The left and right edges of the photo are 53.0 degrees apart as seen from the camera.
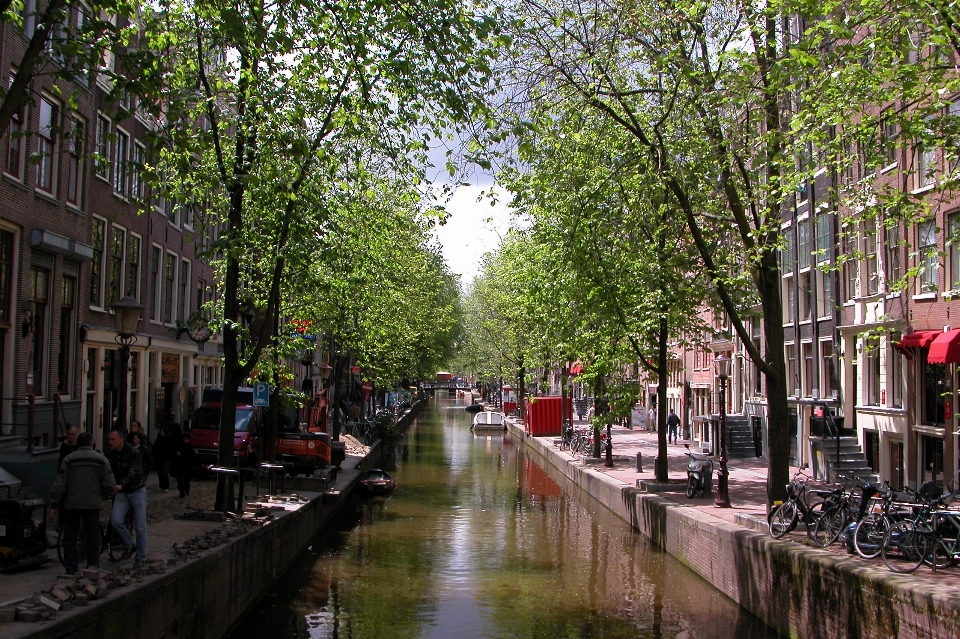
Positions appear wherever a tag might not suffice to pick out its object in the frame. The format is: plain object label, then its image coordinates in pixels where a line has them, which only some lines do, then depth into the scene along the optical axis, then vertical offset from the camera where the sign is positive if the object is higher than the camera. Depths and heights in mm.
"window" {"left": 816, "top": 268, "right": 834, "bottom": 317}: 30533 +3417
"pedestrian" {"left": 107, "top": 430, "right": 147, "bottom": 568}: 11578 -1203
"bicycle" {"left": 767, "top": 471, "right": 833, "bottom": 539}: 14969 -1803
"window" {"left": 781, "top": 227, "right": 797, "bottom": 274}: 33750 +5146
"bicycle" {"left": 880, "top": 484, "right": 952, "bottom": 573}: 11750 -1759
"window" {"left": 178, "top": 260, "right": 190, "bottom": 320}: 33344 +3660
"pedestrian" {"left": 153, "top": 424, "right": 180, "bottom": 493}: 20781 -1271
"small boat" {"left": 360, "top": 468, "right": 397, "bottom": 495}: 28859 -2594
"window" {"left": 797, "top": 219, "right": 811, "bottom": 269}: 32719 +5301
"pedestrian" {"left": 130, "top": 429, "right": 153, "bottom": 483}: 14928 -833
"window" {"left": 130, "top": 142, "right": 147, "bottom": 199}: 26619 +5887
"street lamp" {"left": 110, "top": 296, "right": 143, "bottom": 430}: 15523 +1139
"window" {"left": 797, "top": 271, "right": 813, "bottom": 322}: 32625 +3503
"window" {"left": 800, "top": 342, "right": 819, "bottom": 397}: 32781 +1124
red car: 25078 -942
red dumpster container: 53812 -1033
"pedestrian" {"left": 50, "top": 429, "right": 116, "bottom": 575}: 10531 -1110
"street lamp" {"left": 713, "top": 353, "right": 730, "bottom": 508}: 20547 -1592
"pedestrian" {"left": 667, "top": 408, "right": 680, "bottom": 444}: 46312 -1226
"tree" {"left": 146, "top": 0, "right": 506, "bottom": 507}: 11383 +4133
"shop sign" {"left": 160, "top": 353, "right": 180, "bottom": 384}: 31544 +870
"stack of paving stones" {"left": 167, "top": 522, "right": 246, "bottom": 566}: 11630 -1945
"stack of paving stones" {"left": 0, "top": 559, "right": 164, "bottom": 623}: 7777 -1767
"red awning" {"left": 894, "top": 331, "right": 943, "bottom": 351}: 21672 +1403
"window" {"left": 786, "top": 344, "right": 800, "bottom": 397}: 33781 +939
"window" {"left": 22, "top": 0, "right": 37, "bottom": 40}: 19006 +7428
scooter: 22750 -1851
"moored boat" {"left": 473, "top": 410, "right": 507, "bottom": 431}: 67750 -1694
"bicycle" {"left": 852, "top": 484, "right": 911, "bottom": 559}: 12586 -1709
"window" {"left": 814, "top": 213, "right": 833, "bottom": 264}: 30484 +5378
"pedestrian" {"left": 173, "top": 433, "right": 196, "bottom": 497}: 19781 -1417
